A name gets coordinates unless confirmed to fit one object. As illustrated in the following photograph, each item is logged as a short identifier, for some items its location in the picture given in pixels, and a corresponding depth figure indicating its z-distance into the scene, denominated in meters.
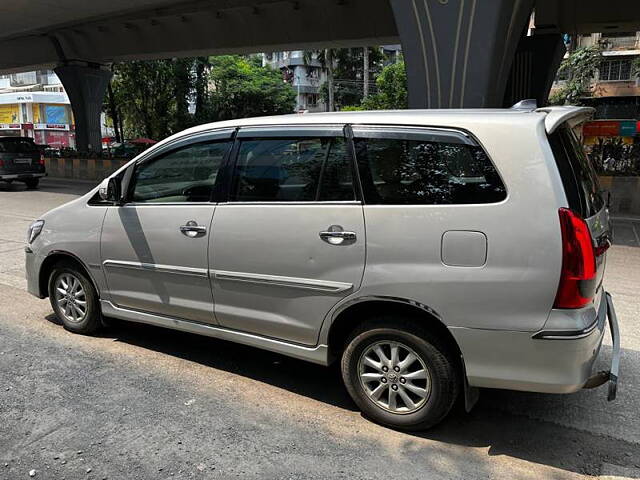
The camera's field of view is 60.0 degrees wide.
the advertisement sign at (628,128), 18.23
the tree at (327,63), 47.25
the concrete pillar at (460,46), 10.51
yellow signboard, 68.25
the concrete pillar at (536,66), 17.81
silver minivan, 2.82
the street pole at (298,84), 74.94
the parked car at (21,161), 17.56
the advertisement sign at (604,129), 17.28
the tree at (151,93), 38.16
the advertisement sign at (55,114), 67.50
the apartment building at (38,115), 67.12
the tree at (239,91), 48.06
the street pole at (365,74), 48.06
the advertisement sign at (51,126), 67.19
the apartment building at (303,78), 75.94
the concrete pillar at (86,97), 27.22
